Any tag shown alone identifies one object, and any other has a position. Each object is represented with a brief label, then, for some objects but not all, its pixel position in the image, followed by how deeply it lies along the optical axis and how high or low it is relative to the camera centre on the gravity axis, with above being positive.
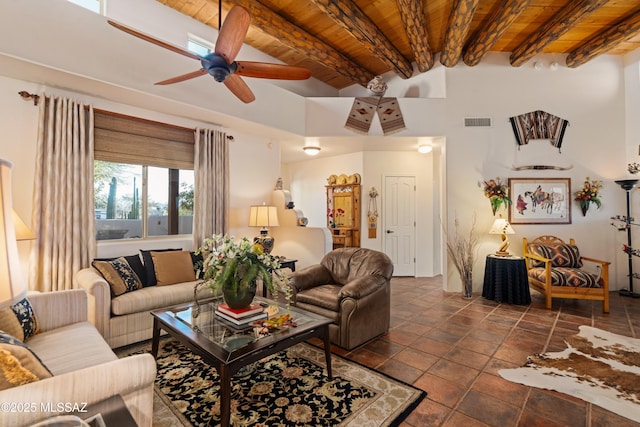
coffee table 1.75 -0.83
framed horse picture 4.88 +0.25
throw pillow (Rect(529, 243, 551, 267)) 4.45 -0.53
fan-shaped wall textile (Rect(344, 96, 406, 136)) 5.08 +1.76
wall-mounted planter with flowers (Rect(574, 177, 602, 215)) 4.73 +0.36
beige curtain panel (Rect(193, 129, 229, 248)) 4.26 +0.47
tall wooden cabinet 6.38 +0.05
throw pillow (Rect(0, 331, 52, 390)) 1.11 -0.59
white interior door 6.23 -0.12
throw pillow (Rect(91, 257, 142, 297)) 2.98 -0.62
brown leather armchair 2.83 -0.81
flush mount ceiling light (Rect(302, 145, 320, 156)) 5.79 +1.32
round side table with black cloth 4.27 -0.94
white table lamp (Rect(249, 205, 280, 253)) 4.58 -0.01
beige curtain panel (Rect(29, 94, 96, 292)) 2.99 +0.21
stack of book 2.25 -0.77
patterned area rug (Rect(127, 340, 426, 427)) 1.92 -1.30
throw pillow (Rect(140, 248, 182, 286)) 3.39 -0.60
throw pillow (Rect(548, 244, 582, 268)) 4.43 -0.61
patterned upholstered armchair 3.89 -0.78
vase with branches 4.88 -0.50
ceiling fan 2.08 +1.27
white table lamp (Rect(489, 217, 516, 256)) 4.53 -0.22
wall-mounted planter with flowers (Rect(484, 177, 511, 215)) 4.72 +0.36
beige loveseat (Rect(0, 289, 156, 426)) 1.07 -0.74
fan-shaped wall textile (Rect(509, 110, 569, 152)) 4.90 +1.49
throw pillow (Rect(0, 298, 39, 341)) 1.84 -0.69
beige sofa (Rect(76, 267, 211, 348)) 2.73 -0.89
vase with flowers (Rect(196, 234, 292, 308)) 2.23 -0.42
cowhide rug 2.12 -1.30
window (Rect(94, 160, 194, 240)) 3.60 +0.21
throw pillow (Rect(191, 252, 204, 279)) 3.80 -0.55
